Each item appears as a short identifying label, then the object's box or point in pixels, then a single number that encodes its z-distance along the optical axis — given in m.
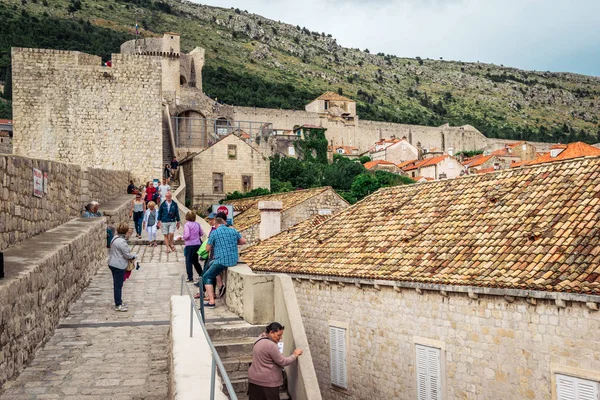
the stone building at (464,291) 9.40
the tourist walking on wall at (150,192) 19.94
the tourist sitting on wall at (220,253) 9.63
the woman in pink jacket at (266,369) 6.71
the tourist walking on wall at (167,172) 31.64
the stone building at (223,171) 34.25
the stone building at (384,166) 63.41
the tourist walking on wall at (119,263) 9.12
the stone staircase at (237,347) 7.47
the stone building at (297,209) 23.03
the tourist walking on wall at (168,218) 14.84
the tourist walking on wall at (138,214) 17.44
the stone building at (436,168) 63.53
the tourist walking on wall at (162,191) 21.78
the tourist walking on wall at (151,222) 15.98
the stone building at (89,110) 26.02
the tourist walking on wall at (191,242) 11.57
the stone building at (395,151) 74.75
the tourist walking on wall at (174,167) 32.67
